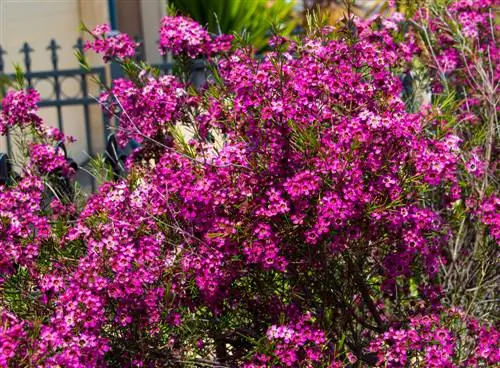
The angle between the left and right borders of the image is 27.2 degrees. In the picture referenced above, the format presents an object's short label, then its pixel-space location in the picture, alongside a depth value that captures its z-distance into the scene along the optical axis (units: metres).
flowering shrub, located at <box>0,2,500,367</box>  2.78
